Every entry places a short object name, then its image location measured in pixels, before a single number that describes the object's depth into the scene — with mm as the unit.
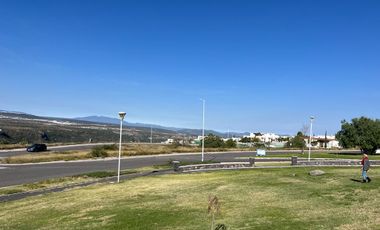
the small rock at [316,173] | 27953
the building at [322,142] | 155612
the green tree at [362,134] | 76250
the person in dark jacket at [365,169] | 22886
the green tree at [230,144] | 101231
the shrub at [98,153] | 66062
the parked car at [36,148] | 79062
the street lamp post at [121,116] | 31447
